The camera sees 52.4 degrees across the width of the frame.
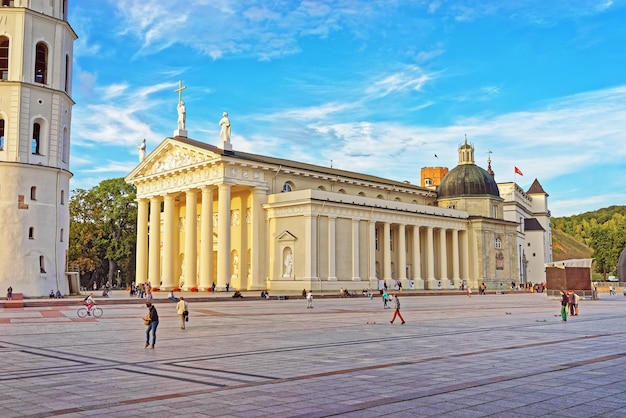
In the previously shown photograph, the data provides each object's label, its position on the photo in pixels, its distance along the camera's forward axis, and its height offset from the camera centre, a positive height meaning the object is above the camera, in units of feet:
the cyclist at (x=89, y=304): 92.19 -3.24
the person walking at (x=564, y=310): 86.53 -4.13
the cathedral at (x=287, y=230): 192.03 +17.30
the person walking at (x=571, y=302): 98.94 -3.49
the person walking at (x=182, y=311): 70.58 -3.33
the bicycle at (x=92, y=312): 93.15 -4.70
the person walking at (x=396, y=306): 81.83 -3.33
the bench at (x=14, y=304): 108.32 -3.75
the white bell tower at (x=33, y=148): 130.72 +28.36
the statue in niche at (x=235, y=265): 202.60 +5.05
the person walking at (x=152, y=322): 53.67 -3.48
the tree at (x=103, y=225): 258.16 +23.39
